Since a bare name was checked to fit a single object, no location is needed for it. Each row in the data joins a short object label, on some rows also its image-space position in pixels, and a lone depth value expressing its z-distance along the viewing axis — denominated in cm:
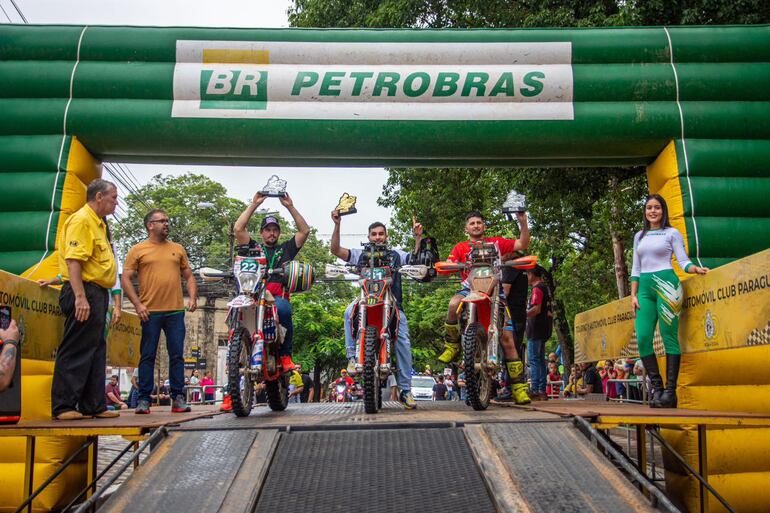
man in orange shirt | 707
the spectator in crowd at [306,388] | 2095
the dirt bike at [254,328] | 639
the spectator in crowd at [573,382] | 1554
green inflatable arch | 777
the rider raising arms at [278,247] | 711
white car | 3105
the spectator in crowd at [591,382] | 1529
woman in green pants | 663
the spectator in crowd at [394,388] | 745
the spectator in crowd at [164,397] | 1978
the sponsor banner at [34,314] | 565
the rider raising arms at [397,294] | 714
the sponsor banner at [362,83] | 790
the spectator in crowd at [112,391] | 1298
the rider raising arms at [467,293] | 732
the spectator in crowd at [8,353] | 469
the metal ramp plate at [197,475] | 370
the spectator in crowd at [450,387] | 3109
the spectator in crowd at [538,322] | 932
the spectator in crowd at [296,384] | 1830
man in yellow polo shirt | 582
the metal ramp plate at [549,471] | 369
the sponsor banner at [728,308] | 541
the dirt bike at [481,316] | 666
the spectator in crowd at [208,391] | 2574
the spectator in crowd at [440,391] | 2677
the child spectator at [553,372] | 1836
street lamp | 4506
